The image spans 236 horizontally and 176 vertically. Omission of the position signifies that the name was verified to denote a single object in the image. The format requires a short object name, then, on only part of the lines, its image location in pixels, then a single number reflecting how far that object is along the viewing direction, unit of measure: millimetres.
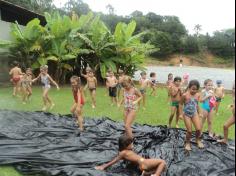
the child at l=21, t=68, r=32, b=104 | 7570
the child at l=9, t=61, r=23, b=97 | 8255
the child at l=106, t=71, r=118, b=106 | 7685
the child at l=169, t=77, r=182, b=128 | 5015
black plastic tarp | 3270
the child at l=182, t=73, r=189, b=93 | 7197
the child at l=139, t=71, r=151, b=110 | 7264
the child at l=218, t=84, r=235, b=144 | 3916
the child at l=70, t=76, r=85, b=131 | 4758
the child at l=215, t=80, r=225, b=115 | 6309
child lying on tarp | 3021
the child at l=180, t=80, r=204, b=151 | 3916
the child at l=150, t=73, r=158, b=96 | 9467
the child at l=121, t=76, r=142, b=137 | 4298
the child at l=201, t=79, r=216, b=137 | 4697
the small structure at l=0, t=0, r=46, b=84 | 10639
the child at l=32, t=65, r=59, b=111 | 6622
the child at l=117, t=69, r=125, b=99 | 7977
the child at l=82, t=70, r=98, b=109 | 7426
